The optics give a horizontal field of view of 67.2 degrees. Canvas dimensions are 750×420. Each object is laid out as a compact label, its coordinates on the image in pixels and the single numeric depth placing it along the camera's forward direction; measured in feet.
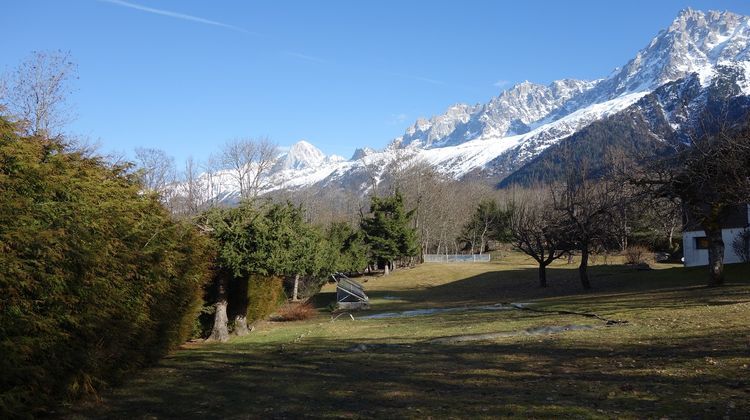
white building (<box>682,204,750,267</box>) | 116.88
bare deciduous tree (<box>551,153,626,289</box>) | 100.53
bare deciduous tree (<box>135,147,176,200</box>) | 158.16
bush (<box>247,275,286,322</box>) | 73.20
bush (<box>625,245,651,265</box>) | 143.70
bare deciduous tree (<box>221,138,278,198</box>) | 194.29
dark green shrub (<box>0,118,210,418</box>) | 21.90
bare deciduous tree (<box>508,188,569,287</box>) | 110.22
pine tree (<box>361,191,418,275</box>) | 192.03
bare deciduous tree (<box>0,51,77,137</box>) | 83.41
